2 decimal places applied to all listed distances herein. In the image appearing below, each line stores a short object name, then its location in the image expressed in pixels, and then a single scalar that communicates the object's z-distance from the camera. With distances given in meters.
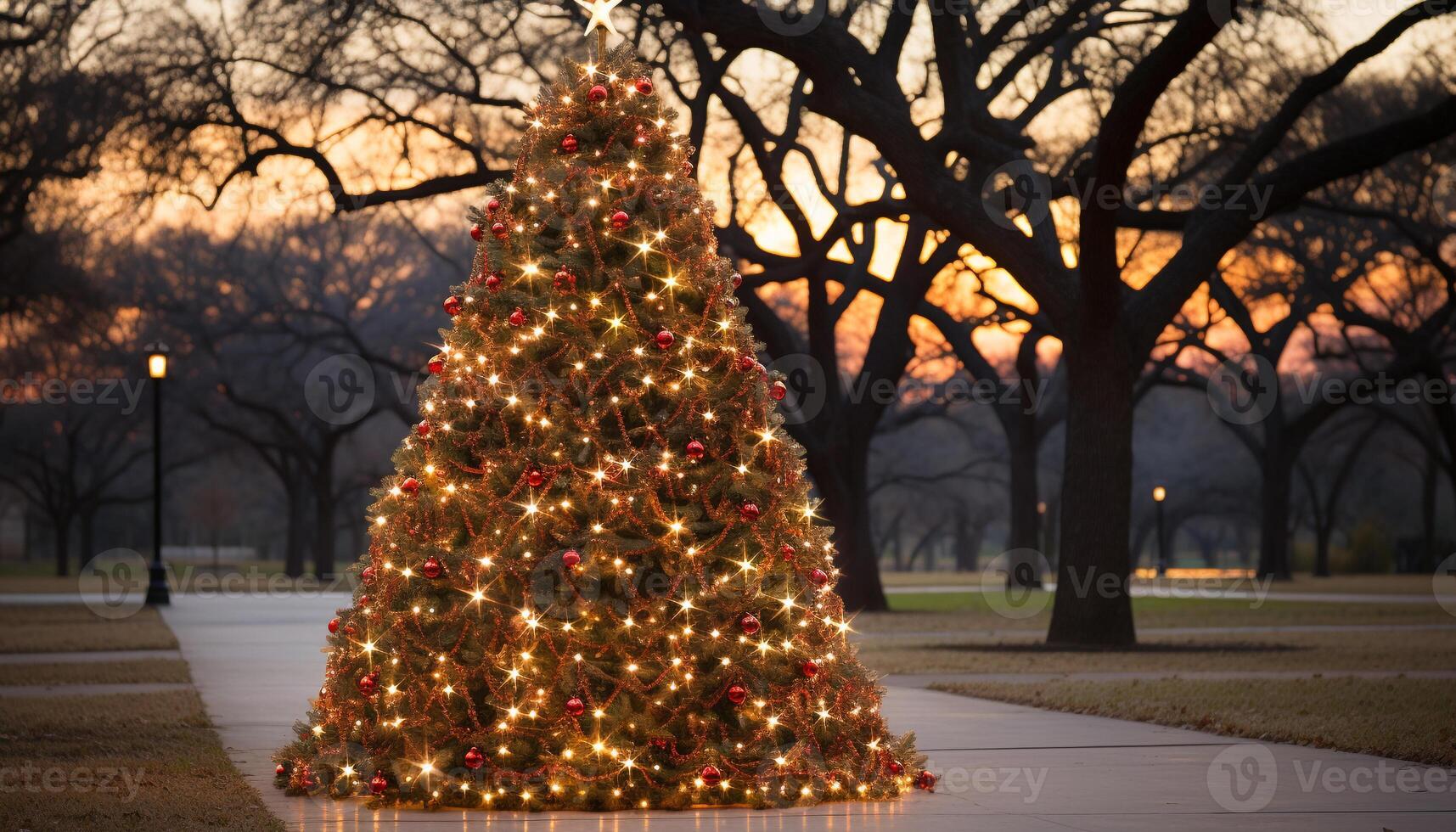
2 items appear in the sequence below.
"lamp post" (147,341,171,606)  30.81
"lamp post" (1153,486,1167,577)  52.75
